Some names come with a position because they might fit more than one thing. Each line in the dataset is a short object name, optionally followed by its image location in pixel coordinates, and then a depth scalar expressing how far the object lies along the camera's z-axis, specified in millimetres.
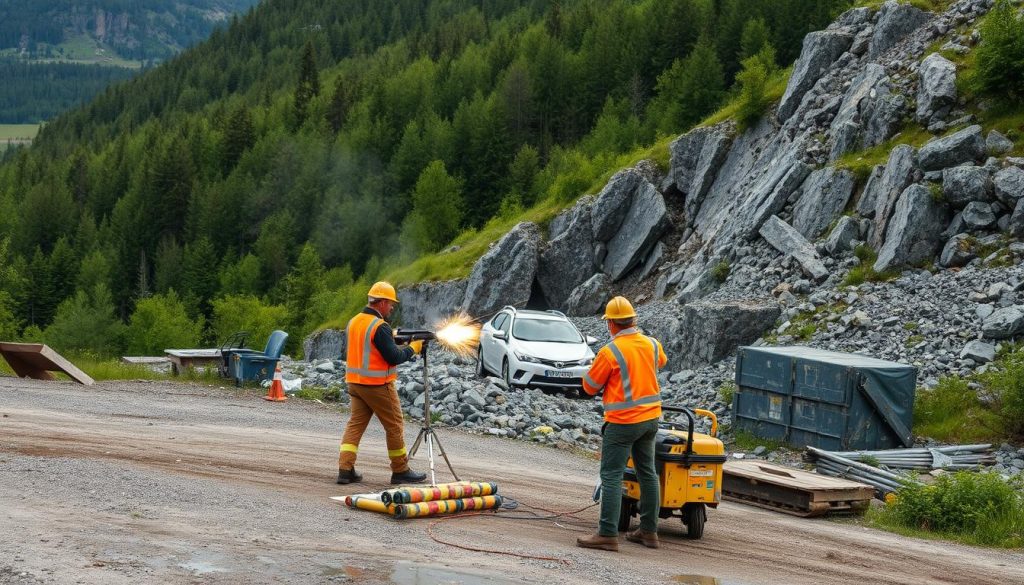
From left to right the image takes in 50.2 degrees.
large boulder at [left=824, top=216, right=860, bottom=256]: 25891
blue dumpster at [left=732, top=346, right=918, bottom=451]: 17125
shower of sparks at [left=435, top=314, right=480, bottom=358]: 10719
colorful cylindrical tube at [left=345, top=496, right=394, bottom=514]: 9945
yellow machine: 9805
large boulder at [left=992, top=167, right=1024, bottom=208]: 23469
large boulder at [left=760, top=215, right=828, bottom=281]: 25508
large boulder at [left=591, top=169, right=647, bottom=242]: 41000
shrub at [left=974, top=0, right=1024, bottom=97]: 25766
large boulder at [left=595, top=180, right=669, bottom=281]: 39156
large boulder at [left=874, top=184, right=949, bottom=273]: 24094
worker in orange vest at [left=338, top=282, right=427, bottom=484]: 10586
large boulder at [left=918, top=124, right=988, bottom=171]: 25141
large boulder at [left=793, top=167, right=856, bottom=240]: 27539
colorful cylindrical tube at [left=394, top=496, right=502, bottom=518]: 9727
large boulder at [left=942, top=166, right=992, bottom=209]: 24078
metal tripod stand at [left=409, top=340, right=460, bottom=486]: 10617
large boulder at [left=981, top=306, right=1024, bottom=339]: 19500
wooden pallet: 12320
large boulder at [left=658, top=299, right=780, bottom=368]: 23953
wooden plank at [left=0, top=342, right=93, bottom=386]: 20984
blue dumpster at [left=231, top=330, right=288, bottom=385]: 22484
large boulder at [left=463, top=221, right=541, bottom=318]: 42875
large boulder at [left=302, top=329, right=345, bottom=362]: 49375
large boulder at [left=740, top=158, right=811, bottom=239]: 29297
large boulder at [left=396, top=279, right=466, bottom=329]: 46312
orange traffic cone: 20234
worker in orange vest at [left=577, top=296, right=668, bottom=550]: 9164
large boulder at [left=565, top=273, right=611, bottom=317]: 39156
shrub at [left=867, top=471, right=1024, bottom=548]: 11773
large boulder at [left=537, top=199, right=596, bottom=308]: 41719
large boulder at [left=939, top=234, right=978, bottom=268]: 23281
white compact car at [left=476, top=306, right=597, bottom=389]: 20922
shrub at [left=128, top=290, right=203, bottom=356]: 74250
